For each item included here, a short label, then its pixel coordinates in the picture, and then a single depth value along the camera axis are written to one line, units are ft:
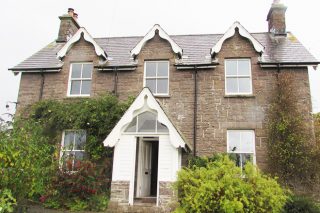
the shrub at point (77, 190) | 30.22
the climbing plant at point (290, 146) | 33.25
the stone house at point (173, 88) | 31.57
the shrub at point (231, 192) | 20.47
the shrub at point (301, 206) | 26.99
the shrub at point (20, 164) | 21.73
